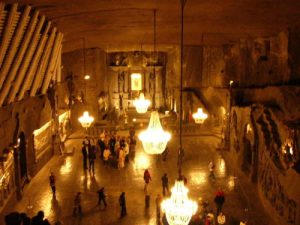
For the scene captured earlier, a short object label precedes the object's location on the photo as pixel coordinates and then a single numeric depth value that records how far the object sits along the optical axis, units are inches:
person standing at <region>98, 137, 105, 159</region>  630.5
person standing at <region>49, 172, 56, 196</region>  466.3
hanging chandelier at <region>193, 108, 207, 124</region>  587.6
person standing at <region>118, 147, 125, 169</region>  585.3
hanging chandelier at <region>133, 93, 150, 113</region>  534.9
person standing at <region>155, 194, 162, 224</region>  400.5
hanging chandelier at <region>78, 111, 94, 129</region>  576.9
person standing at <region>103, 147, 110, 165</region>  602.5
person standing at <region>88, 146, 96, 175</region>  554.3
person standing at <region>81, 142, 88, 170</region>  569.0
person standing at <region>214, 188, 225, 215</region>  410.3
